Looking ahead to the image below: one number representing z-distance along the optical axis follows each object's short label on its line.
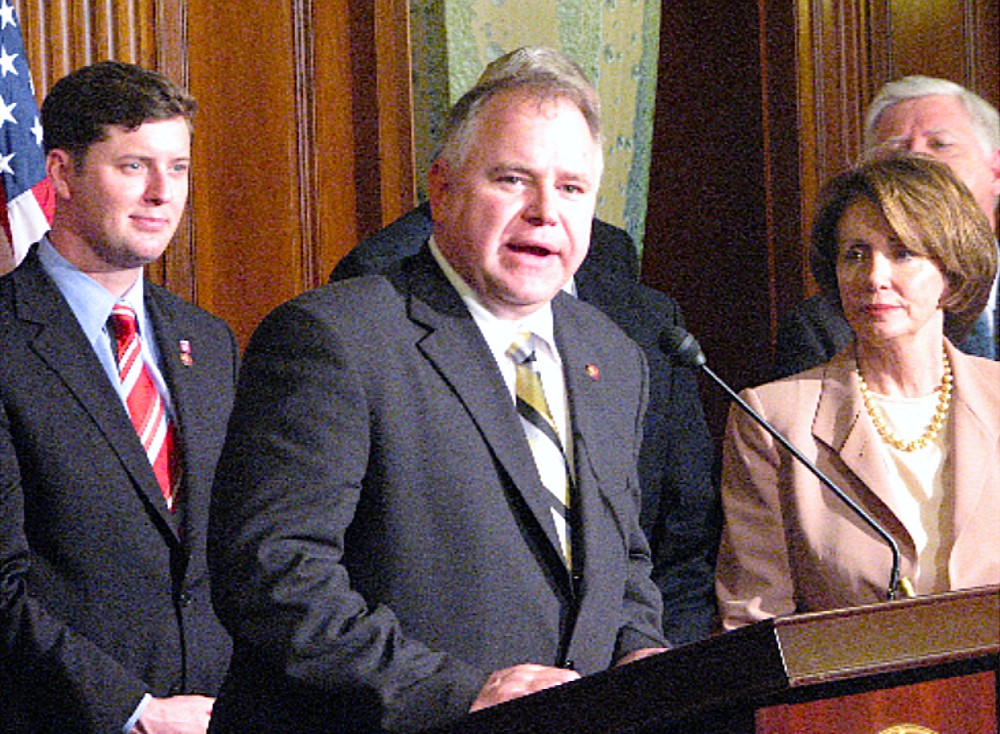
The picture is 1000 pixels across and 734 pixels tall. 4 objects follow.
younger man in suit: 4.75
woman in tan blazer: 5.27
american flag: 6.01
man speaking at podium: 3.47
